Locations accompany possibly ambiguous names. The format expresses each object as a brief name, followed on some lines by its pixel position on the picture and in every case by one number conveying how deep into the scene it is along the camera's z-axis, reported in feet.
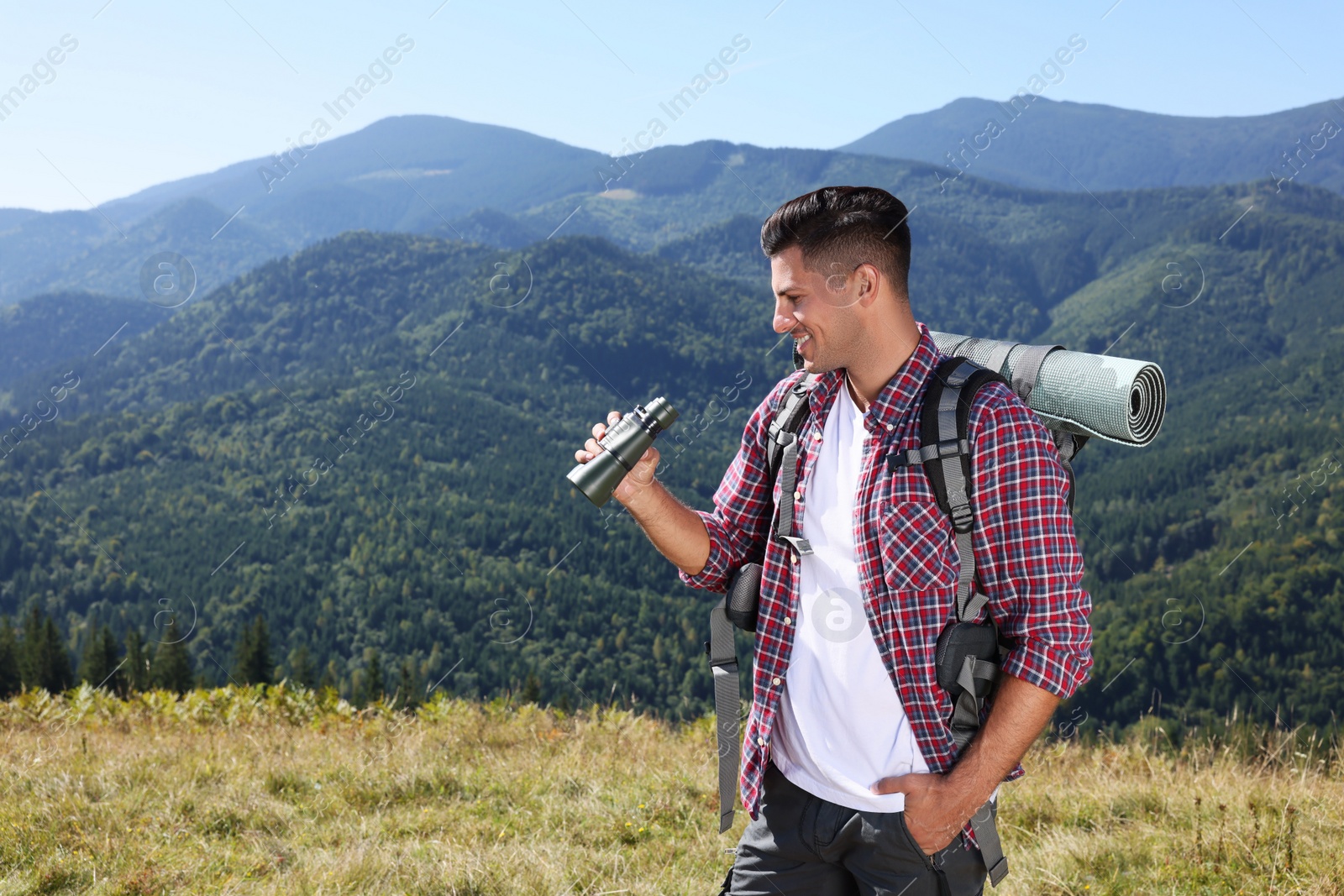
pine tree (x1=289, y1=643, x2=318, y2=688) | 121.08
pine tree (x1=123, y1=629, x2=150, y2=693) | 99.59
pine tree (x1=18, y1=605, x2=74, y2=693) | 99.04
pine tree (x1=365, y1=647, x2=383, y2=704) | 94.24
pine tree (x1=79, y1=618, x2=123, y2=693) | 105.60
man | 5.72
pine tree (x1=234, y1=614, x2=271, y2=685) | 116.47
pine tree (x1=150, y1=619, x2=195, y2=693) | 98.43
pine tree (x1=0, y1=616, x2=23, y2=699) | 98.17
